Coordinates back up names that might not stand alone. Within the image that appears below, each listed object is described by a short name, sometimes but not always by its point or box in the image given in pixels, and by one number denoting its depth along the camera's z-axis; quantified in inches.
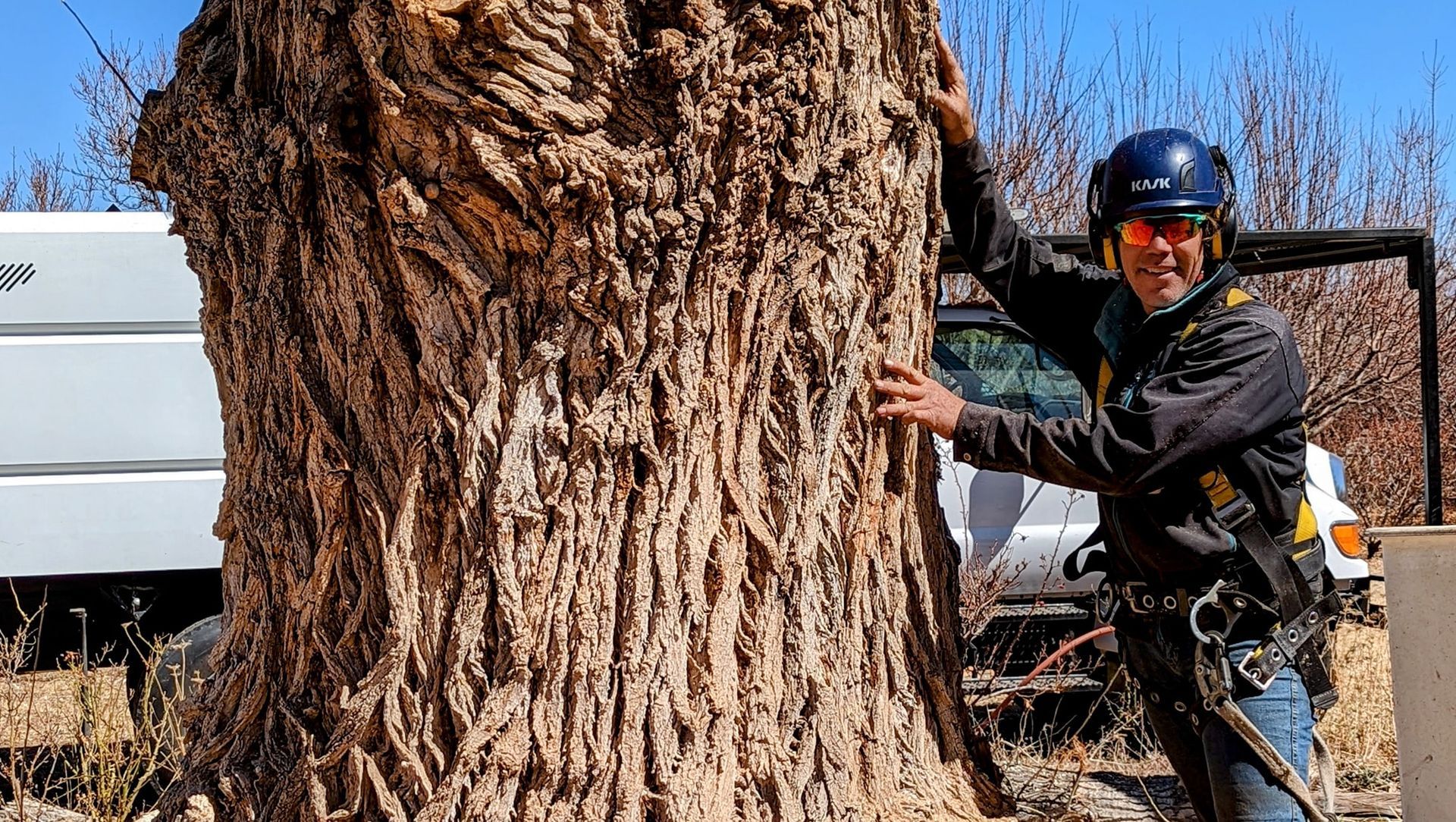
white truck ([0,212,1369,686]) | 241.3
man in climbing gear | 104.6
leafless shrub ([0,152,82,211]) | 623.5
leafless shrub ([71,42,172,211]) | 486.0
